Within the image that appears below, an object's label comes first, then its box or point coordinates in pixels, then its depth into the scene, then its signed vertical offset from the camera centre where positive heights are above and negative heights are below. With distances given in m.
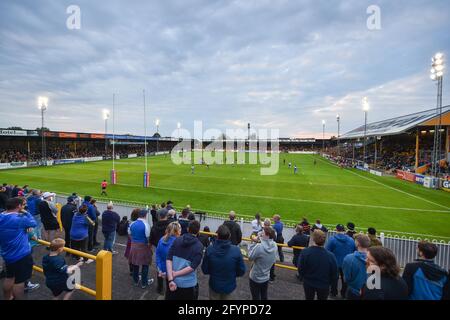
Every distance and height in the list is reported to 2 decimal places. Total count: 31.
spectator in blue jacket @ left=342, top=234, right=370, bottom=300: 3.80 -2.01
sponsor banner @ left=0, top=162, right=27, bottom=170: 37.44 -2.56
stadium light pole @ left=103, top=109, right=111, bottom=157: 29.47 +4.76
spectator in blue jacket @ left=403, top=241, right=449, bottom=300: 3.34 -1.88
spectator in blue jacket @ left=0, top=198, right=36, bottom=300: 4.34 -1.88
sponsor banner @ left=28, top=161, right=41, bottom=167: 40.68 -2.50
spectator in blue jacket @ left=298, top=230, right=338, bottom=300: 3.98 -2.06
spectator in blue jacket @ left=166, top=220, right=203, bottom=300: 3.80 -1.87
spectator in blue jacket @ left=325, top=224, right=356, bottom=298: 5.41 -2.30
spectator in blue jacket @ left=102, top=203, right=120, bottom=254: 6.95 -2.30
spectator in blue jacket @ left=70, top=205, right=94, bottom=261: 6.56 -2.28
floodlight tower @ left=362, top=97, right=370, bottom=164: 33.34 +6.74
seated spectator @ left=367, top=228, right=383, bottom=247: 5.15 -2.21
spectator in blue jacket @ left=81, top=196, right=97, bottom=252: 7.52 -2.34
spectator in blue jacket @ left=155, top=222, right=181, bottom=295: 4.50 -1.86
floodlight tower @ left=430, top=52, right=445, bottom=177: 22.08 +7.80
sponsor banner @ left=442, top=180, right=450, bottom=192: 24.23 -3.71
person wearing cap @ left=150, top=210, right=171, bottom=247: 5.57 -1.96
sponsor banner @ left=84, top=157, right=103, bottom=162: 52.25 -2.12
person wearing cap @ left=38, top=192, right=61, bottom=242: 7.45 -2.08
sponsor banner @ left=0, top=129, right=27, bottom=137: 39.78 +3.06
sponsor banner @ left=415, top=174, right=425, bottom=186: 27.36 -3.45
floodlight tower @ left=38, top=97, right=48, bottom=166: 34.38 +7.06
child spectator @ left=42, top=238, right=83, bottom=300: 3.94 -2.07
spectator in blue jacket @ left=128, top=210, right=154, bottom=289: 5.42 -2.36
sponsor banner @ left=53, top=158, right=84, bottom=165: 44.19 -2.23
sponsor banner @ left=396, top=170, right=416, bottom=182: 29.47 -3.42
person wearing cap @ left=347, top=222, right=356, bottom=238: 6.72 -2.38
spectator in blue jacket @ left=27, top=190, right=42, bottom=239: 8.36 -2.01
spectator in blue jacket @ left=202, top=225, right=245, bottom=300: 3.72 -1.84
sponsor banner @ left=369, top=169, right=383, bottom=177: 34.72 -3.46
